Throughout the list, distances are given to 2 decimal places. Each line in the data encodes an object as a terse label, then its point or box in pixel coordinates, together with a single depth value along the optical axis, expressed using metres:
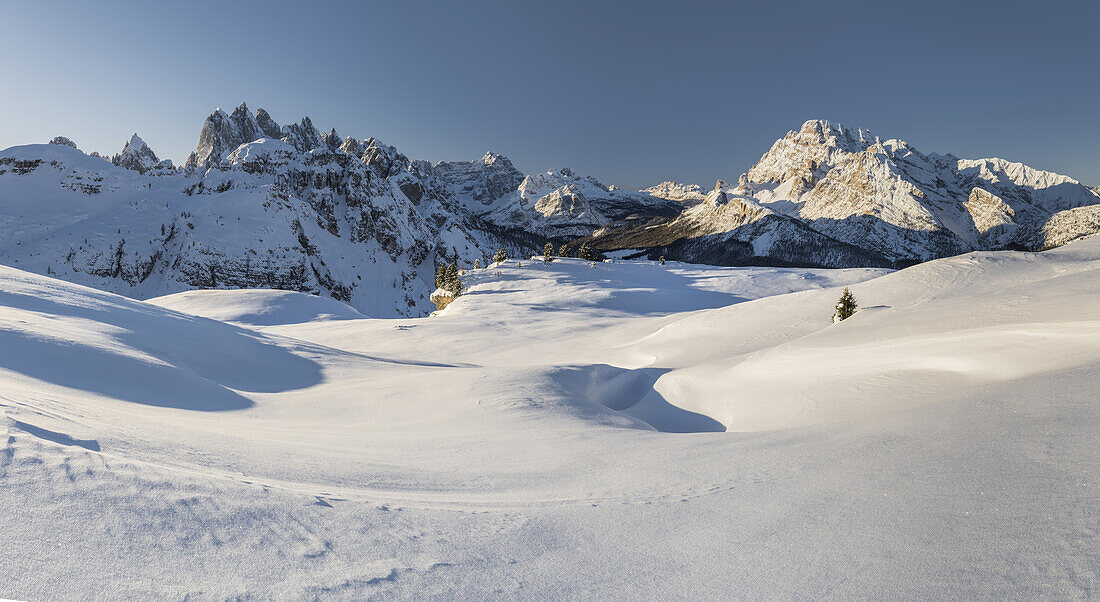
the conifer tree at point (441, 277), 53.97
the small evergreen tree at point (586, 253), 57.73
